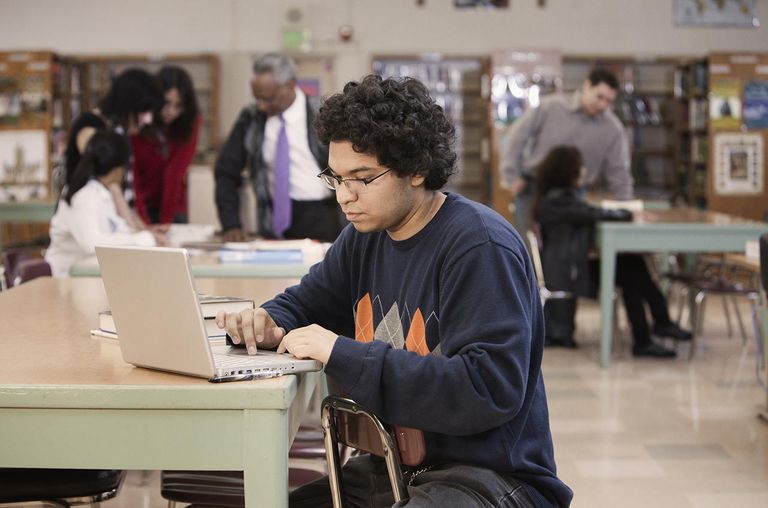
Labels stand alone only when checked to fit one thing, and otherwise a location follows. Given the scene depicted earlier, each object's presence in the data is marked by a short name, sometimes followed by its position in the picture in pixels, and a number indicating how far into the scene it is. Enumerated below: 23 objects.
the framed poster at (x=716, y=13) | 10.19
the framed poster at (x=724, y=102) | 9.43
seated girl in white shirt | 4.10
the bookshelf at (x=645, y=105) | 10.05
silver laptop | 1.58
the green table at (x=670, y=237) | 5.41
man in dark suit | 4.47
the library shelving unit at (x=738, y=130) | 9.43
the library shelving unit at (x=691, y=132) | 9.63
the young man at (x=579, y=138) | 6.54
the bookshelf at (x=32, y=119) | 9.63
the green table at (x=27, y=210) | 6.58
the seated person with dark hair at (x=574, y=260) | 5.74
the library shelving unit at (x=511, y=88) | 9.58
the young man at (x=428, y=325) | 1.64
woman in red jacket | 5.31
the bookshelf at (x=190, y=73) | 9.86
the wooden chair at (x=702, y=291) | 5.61
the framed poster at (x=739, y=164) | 9.46
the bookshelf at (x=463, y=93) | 10.05
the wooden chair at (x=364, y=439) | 1.69
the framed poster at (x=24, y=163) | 9.81
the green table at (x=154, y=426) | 1.62
